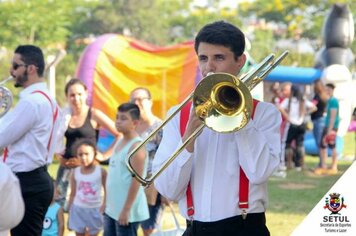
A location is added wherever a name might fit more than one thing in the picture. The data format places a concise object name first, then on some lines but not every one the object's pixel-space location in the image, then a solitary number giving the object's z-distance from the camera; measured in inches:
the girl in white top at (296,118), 714.2
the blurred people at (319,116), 740.7
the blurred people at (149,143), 366.2
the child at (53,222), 362.3
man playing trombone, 178.4
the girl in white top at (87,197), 364.5
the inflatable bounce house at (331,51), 934.9
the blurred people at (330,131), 671.9
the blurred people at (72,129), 402.3
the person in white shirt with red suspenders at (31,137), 282.8
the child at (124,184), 317.3
